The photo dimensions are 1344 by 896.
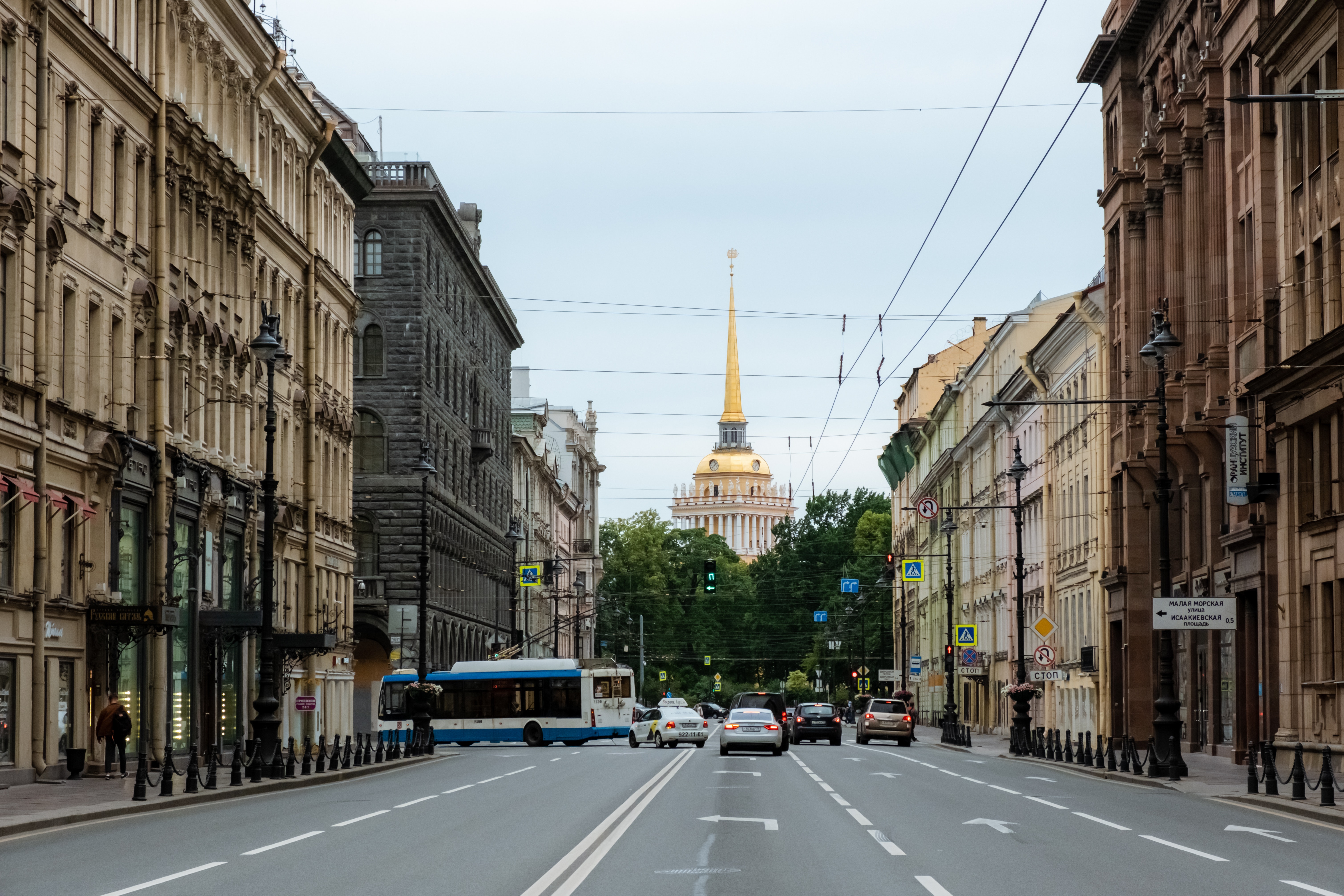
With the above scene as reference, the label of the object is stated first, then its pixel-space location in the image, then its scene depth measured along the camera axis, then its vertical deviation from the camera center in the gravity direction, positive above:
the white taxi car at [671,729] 67.81 -4.73
